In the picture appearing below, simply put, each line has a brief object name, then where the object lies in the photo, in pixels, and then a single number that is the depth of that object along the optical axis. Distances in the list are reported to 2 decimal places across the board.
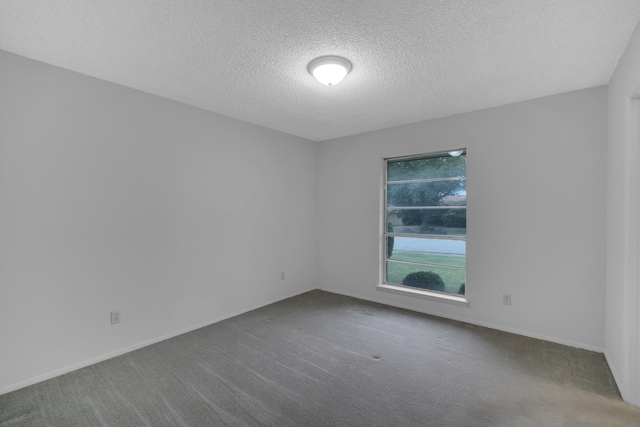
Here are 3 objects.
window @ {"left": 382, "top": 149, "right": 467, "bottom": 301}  3.70
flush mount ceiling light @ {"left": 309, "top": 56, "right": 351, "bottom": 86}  2.20
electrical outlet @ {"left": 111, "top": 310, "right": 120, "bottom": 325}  2.65
